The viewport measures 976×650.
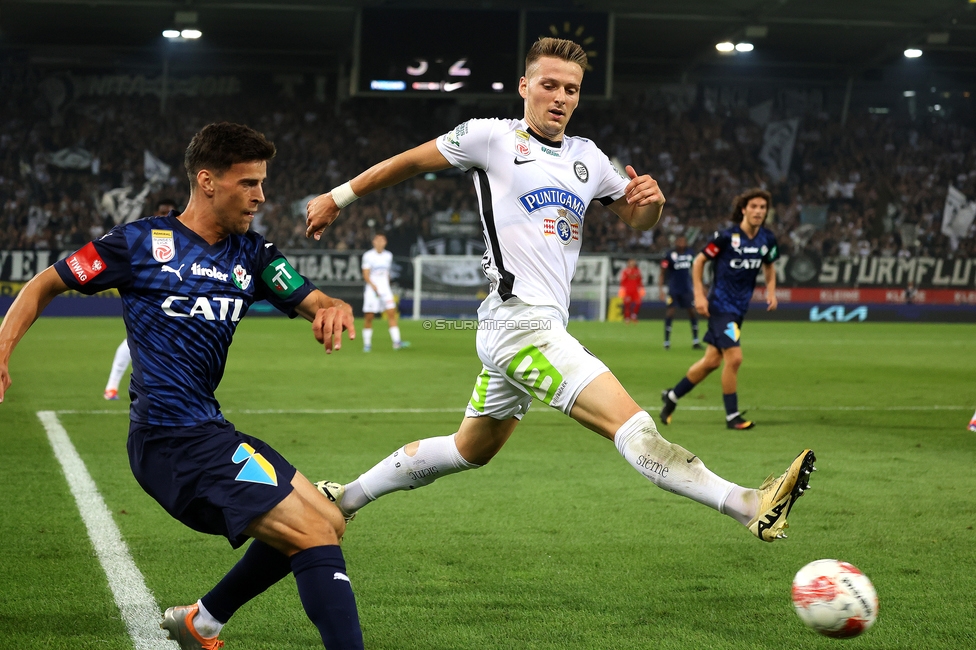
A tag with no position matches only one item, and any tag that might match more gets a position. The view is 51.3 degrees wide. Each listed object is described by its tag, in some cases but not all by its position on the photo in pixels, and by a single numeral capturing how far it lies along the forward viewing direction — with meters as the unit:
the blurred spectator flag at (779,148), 37.84
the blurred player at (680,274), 22.06
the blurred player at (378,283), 19.35
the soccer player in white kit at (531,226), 4.25
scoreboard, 24.42
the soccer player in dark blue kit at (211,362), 3.29
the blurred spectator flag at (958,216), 36.56
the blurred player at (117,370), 11.02
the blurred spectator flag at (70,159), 33.56
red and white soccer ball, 3.60
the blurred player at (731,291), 9.82
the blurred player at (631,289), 28.17
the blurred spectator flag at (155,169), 33.38
